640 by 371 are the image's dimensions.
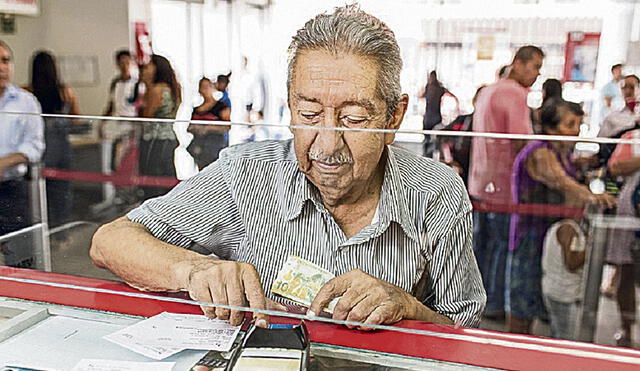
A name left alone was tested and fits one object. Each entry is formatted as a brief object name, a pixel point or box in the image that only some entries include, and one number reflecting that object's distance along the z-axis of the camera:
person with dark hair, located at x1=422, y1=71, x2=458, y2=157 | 5.17
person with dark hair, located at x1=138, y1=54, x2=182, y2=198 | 1.78
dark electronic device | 0.84
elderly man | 1.22
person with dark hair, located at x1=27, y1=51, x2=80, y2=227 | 1.70
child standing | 2.34
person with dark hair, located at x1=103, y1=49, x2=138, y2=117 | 5.91
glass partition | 0.98
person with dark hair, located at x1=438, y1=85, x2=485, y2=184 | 1.92
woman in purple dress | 2.18
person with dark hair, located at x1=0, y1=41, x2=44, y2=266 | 1.41
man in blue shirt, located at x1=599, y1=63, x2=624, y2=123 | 4.86
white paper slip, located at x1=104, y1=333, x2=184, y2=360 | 0.93
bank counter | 0.91
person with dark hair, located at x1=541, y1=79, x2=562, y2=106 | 4.81
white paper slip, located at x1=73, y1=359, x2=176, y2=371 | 0.89
